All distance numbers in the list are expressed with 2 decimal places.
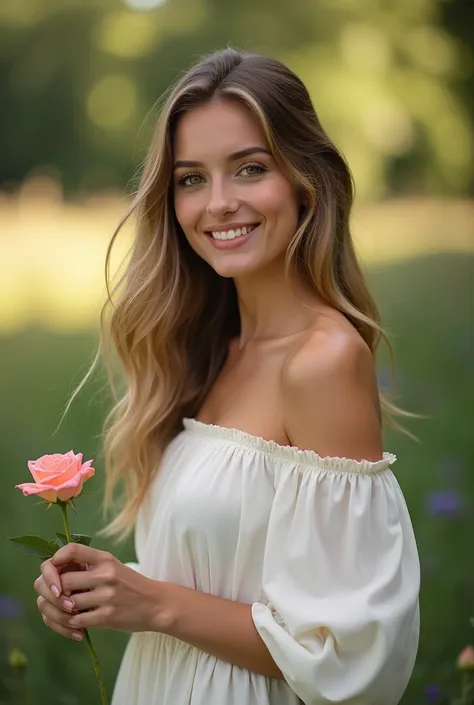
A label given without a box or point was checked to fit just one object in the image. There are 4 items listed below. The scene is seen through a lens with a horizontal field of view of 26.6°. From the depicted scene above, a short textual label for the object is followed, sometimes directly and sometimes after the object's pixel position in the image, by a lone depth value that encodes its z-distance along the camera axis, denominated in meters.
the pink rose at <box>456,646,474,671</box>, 2.23
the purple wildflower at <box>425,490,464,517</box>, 3.70
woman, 1.65
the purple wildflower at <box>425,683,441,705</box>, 2.61
